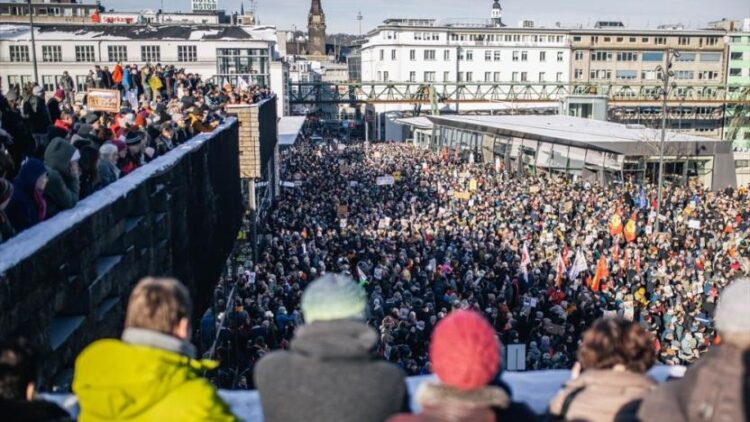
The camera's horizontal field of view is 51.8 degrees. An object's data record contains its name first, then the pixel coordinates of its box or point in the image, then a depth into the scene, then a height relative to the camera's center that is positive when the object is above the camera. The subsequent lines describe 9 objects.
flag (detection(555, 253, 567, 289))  18.65 -4.56
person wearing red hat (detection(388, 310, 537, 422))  2.41 -0.92
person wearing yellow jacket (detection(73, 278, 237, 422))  2.54 -0.95
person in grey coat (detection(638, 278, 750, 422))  2.43 -0.96
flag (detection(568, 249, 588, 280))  18.33 -4.34
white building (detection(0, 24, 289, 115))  48.69 +2.20
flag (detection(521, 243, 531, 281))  18.58 -4.42
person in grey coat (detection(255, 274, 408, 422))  2.57 -0.96
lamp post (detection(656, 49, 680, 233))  23.95 -2.55
